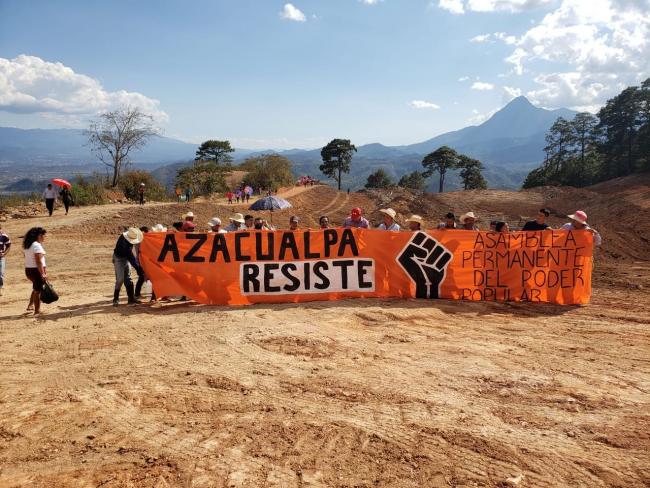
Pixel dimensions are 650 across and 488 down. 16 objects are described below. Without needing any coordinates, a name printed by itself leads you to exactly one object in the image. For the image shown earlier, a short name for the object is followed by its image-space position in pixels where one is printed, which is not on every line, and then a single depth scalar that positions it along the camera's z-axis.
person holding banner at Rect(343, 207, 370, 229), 9.63
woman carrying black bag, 7.85
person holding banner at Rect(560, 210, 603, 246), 8.86
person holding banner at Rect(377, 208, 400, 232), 9.34
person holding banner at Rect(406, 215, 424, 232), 9.24
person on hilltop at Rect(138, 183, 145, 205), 27.74
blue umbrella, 23.21
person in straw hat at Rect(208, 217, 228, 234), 9.39
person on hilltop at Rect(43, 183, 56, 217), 20.09
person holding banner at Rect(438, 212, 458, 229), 9.27
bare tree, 37.59
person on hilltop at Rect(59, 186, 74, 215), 20.98
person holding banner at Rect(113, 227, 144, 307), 8.59
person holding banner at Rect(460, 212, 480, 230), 9.43
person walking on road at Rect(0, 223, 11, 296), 9.77
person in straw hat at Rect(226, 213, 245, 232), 10.10
